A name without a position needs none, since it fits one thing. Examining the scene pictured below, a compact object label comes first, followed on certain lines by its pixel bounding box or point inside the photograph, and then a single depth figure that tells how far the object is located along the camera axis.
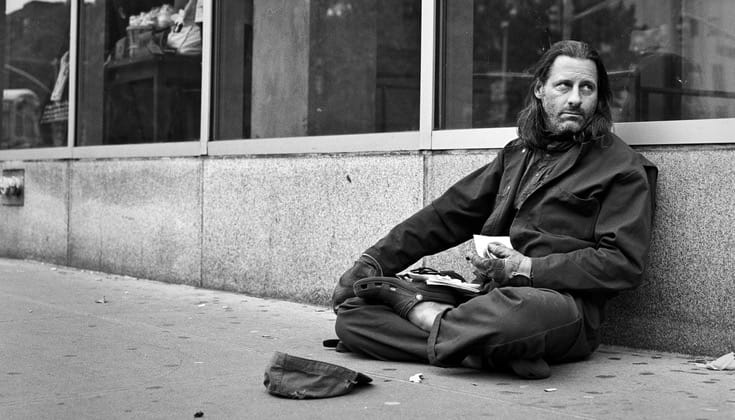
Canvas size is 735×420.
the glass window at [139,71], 7.78
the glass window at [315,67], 6.08
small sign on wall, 9.59
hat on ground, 3.70
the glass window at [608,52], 4.75
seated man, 3.98
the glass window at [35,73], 9.42
